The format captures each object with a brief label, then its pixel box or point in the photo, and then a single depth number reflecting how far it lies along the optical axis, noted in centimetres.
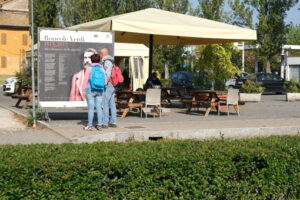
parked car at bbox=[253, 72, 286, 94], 2940
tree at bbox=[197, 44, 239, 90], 1836
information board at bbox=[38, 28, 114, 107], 1102
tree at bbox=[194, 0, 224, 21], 3592
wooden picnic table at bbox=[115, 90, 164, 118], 1253
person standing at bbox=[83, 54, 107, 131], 957
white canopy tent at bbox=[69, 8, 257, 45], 1134
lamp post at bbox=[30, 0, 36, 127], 1037
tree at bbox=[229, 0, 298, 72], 3862
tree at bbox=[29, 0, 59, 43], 4406
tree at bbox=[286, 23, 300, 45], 7106
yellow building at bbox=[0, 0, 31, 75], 5959
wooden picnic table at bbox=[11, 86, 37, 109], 1519
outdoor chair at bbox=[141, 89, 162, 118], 1241
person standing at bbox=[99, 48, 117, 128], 999
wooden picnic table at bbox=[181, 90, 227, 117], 1344
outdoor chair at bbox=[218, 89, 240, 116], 1325
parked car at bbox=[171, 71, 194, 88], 2759
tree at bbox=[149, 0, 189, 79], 3703
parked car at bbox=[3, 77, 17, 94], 2502
